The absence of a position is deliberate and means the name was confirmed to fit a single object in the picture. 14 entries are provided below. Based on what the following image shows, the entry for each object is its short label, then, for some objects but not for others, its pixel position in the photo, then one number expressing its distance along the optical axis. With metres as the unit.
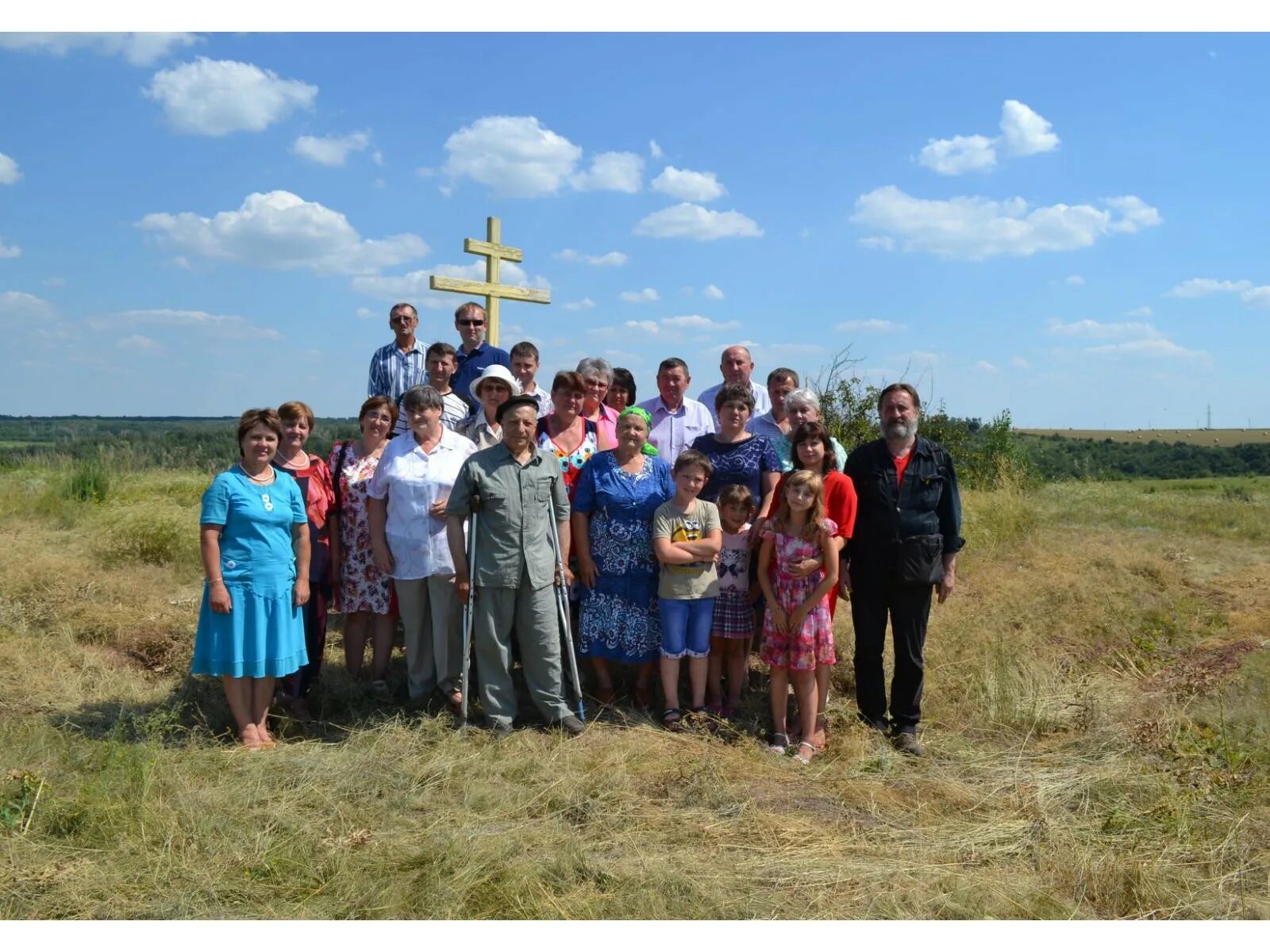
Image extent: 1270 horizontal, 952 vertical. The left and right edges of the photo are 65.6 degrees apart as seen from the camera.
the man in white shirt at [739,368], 6.84
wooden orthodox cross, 9.89
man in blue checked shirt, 7.11
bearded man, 5.29
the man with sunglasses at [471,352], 7.10
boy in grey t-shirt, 5.48
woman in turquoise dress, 5.03
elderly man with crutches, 5.31
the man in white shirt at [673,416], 6.48
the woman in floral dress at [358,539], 5.89
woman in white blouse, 5.56
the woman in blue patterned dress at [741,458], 5.73
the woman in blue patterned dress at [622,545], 5.63
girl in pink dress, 5.27
